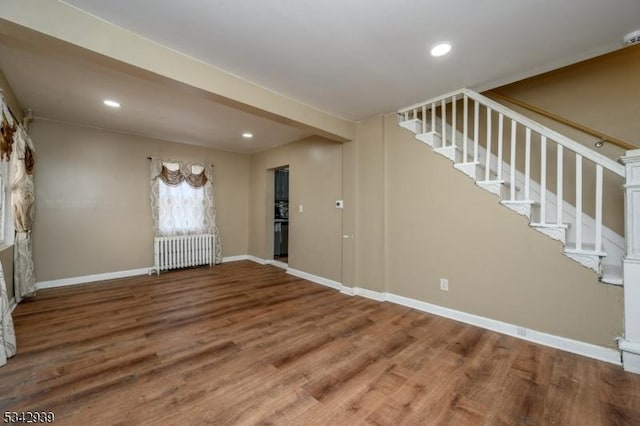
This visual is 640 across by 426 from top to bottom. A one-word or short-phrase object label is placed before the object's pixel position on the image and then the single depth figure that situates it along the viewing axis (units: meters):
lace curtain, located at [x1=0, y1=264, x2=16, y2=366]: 2.06
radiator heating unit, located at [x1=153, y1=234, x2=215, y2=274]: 4.93
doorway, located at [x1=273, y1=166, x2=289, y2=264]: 6.70
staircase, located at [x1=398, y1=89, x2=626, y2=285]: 2.27
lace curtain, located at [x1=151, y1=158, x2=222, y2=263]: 4.99
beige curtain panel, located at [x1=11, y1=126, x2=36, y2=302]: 3.14
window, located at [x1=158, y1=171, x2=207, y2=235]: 5.11
